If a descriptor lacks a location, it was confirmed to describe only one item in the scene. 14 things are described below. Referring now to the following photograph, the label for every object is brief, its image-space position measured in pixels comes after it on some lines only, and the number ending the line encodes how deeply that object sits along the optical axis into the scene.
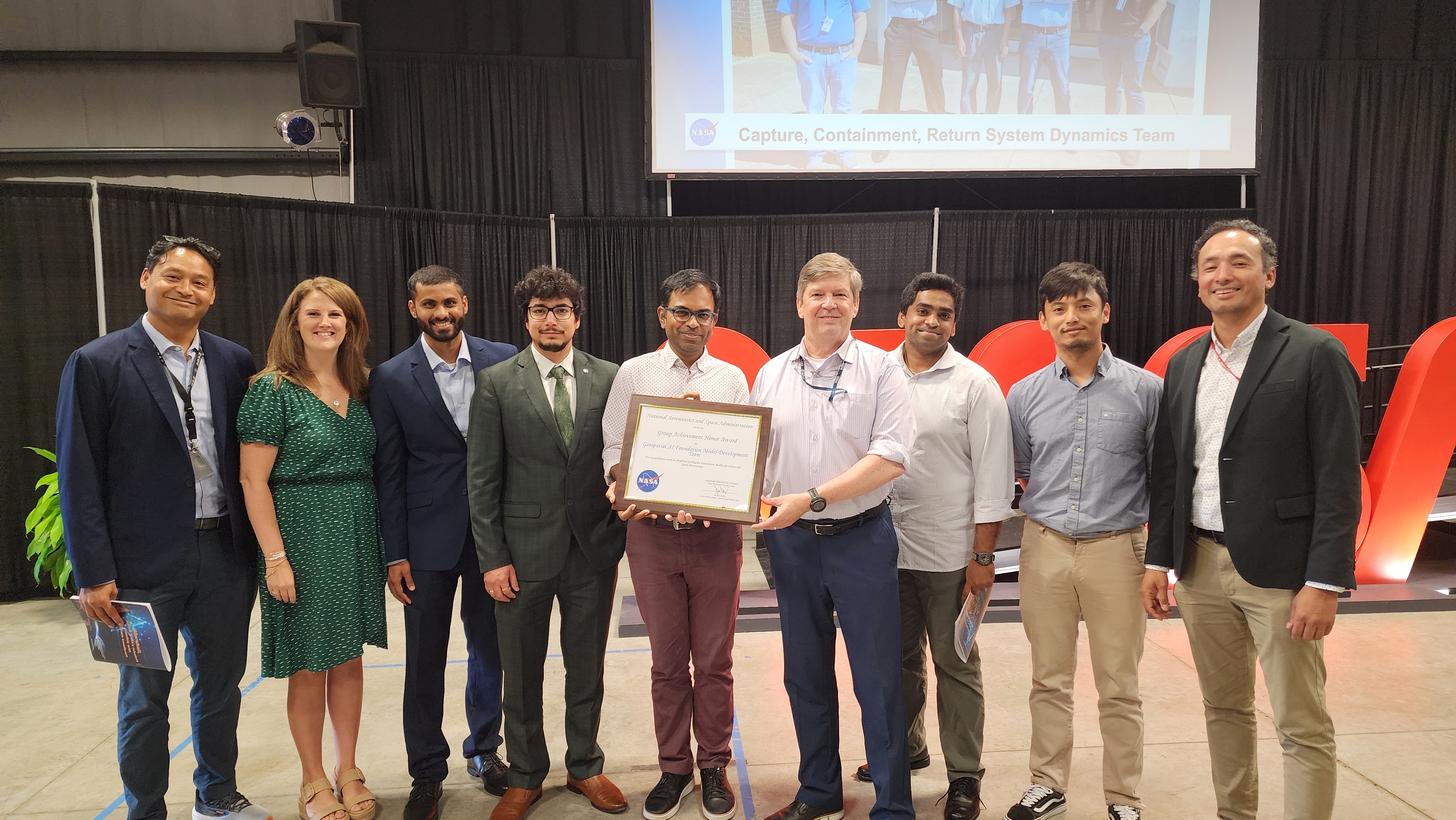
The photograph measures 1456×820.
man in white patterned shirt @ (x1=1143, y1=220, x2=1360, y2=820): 2.01
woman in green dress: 2.38
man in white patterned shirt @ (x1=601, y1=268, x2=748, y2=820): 2.48
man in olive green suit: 2.45
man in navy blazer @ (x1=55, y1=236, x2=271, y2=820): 2.22
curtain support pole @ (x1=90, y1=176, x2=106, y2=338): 5.05
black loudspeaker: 5.97
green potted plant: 4.67
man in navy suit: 2.59
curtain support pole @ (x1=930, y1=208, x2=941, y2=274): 6.98
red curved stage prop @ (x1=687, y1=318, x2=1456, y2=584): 4.16
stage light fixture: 6.61
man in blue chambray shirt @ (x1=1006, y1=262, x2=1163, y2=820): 2.40
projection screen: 6.41
